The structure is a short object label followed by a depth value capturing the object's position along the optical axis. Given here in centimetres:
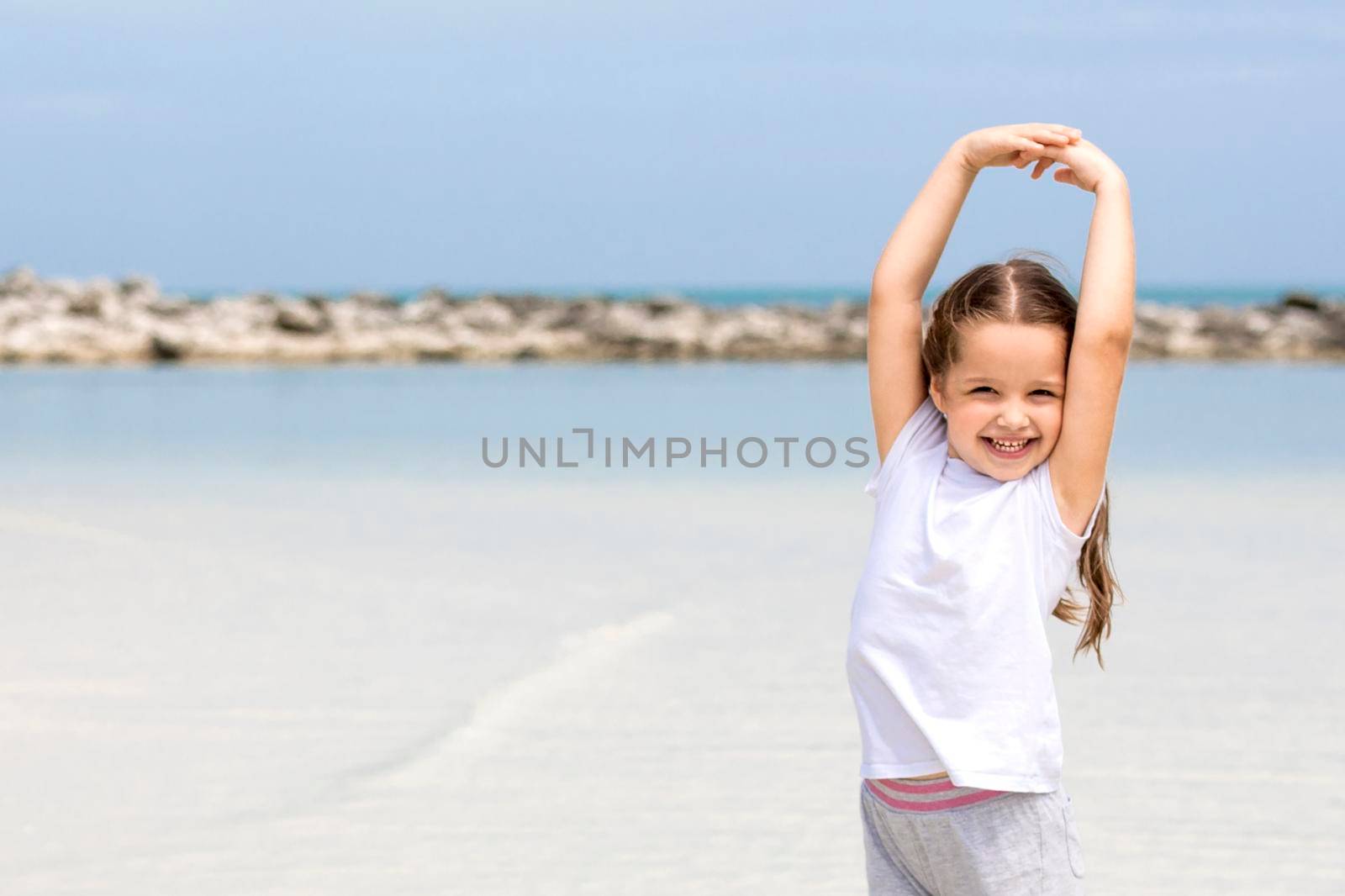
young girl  372
